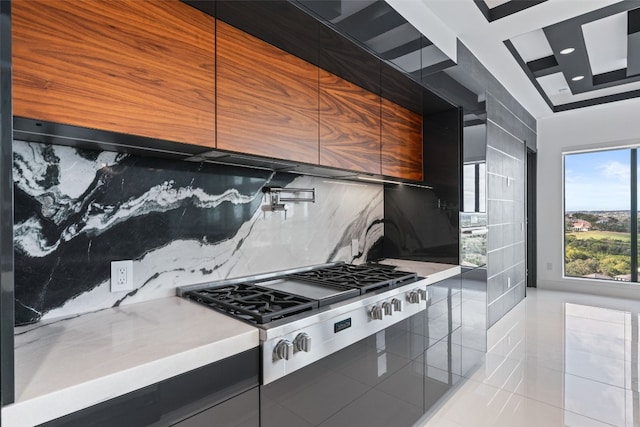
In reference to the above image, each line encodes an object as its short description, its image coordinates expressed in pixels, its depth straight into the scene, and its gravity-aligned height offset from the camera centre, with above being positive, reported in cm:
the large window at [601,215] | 508 -2
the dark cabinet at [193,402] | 83 -51
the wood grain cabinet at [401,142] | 234 +54
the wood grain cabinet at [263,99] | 141 +53
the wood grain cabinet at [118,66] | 95 +48
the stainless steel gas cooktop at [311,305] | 118 -39
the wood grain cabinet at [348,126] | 185 +53
